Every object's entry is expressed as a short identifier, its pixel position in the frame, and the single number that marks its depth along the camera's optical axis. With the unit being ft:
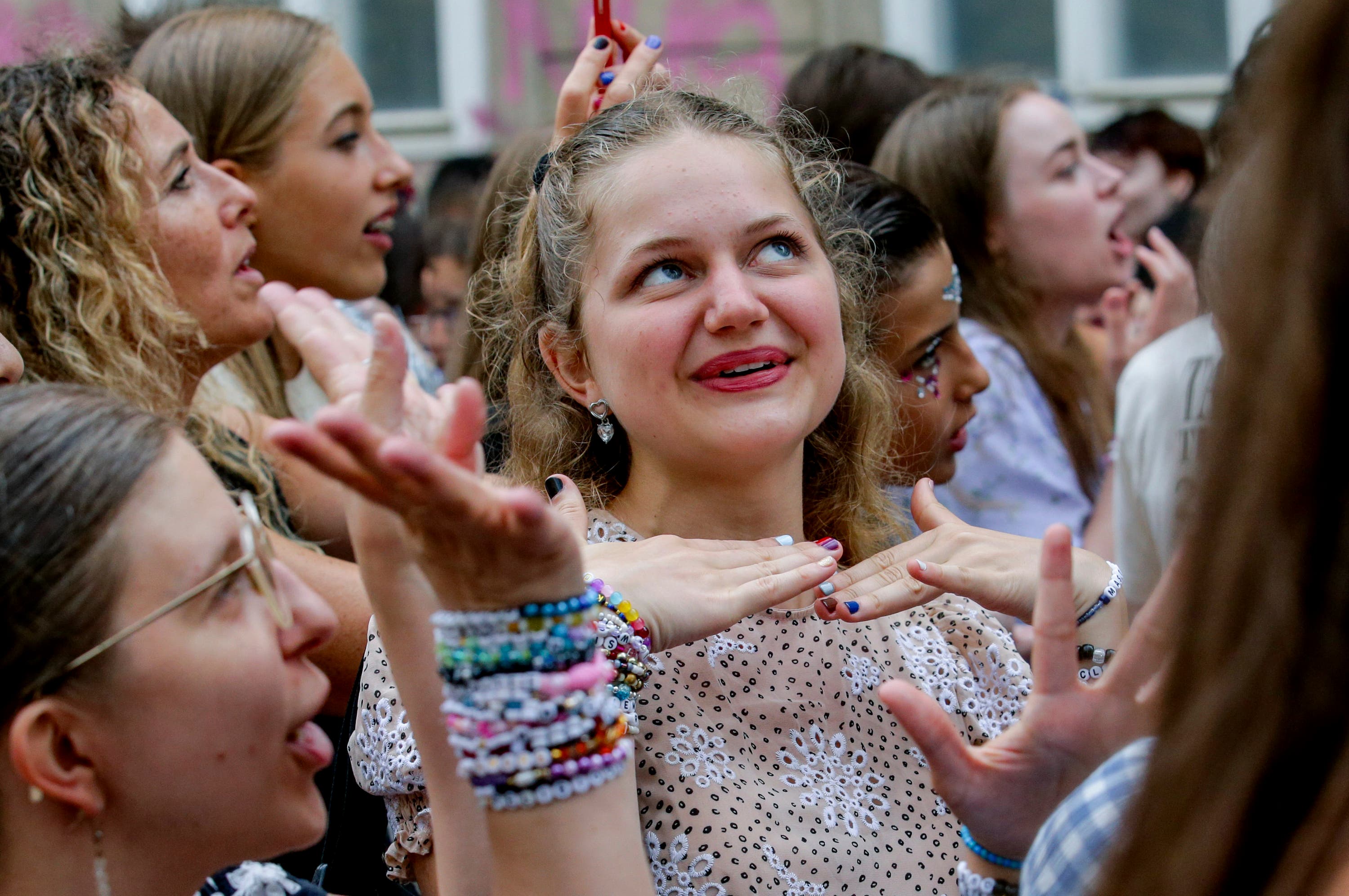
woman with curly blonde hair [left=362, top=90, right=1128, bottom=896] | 4.45
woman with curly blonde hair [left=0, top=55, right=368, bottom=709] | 5.10
